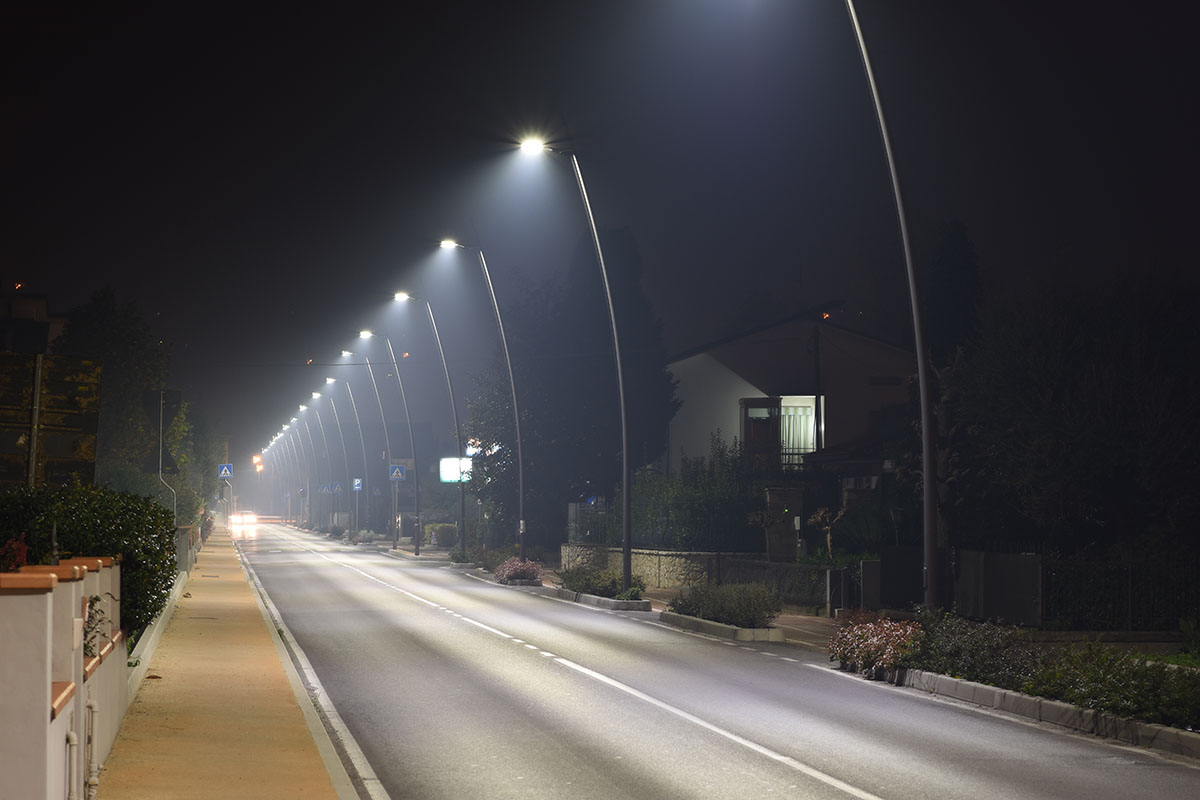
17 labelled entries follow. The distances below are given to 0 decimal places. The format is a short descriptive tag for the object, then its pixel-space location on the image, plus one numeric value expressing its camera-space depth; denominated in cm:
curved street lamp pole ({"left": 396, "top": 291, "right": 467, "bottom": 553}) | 5316
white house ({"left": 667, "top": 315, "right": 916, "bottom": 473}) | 6056
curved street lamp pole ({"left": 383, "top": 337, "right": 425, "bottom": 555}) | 7002
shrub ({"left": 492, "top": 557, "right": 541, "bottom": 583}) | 4469
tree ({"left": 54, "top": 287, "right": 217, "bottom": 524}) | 4075
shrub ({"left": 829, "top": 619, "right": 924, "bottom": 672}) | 1912
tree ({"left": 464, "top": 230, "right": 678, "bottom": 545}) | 6234
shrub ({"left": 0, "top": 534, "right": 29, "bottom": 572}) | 1027
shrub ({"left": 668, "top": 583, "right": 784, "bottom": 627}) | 2617
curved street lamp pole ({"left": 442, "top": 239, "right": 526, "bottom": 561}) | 4512
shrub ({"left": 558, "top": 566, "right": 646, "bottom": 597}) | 3600
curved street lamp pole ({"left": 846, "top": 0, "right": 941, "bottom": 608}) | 2022
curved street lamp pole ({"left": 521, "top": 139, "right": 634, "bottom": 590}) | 3356
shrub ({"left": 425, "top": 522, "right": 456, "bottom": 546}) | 8412
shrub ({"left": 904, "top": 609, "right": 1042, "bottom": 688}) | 1700
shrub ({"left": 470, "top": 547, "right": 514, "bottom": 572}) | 5081
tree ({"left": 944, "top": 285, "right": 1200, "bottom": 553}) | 2639
